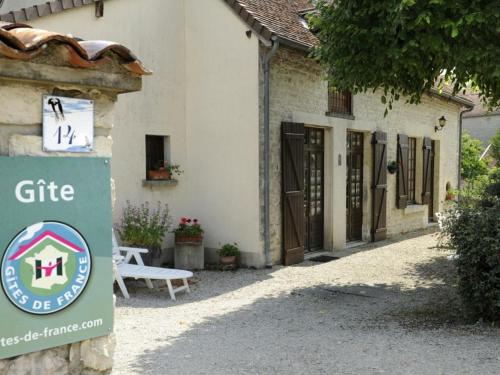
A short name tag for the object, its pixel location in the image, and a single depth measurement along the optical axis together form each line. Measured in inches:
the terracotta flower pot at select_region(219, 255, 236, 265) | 321.7
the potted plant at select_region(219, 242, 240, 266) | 322.0
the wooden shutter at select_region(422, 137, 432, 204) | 533.0
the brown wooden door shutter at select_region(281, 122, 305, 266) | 334.3
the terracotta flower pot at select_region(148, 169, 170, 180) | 327.6
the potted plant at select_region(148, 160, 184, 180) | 327.9
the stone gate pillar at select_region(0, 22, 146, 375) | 95.8
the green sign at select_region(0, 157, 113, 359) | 96.6
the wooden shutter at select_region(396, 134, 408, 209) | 478.9
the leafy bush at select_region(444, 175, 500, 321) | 190.2
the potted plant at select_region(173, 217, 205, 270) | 320.2
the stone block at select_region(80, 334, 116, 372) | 109.4
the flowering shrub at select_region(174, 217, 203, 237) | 321.1
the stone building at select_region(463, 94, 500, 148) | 1080.2
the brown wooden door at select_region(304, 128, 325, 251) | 376.5
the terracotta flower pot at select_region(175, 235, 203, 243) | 319.9
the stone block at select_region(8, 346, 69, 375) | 100.0
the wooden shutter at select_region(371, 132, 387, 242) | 439.2
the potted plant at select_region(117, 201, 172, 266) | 299.6
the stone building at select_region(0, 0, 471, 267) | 313.6
